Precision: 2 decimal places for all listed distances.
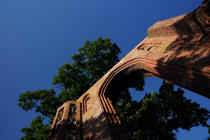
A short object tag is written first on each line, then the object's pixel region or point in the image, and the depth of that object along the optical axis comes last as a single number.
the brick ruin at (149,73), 2.95
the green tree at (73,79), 10.16
